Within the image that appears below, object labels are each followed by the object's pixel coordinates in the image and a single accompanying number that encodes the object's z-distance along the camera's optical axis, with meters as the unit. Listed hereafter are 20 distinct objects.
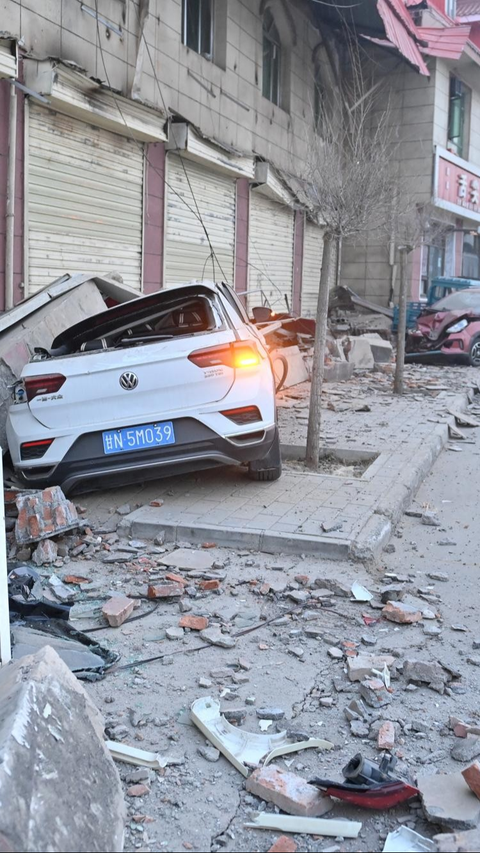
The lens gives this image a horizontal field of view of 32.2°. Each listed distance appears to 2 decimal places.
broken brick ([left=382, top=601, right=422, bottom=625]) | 4.48
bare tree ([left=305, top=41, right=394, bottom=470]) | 7.83
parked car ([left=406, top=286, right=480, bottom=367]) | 17.25
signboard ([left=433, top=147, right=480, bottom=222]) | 26.20
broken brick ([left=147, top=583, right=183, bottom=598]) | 4.72
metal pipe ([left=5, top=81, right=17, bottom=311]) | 9.74
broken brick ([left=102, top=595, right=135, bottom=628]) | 4.36
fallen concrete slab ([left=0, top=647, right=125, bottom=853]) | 2.19
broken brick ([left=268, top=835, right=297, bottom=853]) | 2.55
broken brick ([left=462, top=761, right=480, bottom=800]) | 2.76
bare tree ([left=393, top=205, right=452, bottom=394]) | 12.85
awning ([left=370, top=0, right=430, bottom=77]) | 19.08
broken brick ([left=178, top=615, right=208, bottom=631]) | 4.34
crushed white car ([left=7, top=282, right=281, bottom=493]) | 6.04
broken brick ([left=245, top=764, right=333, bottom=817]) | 2.73
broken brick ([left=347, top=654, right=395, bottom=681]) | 3.78
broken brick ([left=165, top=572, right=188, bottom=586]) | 4.96
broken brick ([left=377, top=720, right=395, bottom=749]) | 3.21
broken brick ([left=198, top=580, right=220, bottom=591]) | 4.89
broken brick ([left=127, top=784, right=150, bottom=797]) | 2.81
